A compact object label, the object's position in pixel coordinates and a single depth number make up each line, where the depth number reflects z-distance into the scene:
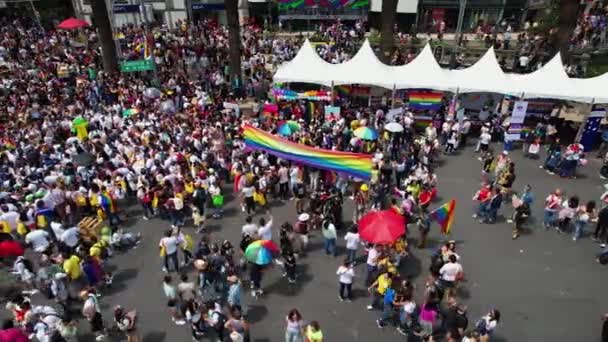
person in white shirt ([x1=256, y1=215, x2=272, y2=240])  10.84
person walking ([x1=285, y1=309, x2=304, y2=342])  8.30
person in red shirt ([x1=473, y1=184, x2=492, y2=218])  12.88
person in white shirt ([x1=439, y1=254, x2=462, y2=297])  9.67
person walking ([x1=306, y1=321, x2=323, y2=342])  8.00
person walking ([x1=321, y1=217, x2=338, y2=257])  11.12
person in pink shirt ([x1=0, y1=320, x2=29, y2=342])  8.06
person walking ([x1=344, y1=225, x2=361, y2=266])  10.80
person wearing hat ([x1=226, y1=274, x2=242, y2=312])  9.16
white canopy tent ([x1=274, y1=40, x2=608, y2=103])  17.55
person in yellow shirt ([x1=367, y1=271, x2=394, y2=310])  9.32
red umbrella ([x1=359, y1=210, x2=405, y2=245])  9.60
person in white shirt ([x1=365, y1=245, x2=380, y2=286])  10.23
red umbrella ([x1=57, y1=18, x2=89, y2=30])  30.83
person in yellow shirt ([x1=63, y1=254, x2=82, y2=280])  9.99
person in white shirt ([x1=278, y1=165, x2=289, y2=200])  14.12
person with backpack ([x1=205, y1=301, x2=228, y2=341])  8.62
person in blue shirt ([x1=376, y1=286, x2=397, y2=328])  9.14
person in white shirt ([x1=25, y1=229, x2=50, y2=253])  11.26
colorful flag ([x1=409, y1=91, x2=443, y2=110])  19.52
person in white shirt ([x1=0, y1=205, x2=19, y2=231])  11.98
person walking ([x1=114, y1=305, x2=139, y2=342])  8.58
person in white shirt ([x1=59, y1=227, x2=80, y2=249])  10.95
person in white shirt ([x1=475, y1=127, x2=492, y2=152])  16.98
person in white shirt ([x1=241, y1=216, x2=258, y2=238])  10.79
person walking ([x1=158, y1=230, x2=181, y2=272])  10.50
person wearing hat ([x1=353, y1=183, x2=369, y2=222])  12.60
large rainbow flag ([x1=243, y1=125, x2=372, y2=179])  13.32
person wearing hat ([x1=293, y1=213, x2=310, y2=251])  11.50
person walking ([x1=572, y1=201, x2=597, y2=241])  11.93
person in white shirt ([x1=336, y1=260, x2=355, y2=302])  9.71
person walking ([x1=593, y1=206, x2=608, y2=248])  11.73
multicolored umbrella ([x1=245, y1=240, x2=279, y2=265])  9.53
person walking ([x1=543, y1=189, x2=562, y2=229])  12.41
